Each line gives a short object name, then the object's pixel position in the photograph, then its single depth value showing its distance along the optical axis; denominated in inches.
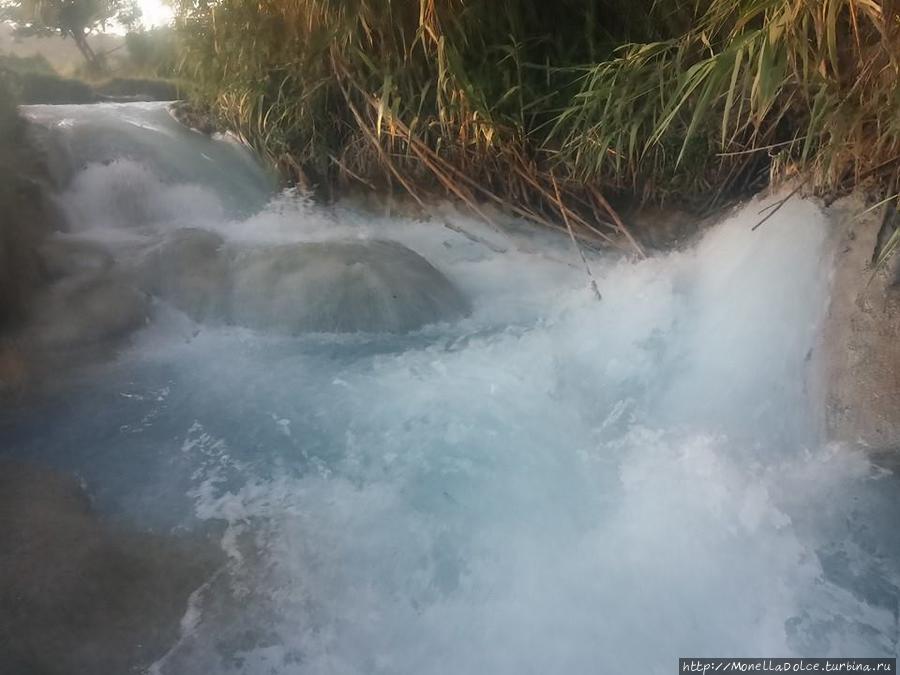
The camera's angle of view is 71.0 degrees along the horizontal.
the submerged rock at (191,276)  147.0
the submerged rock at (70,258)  143.4
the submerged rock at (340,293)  143.9
